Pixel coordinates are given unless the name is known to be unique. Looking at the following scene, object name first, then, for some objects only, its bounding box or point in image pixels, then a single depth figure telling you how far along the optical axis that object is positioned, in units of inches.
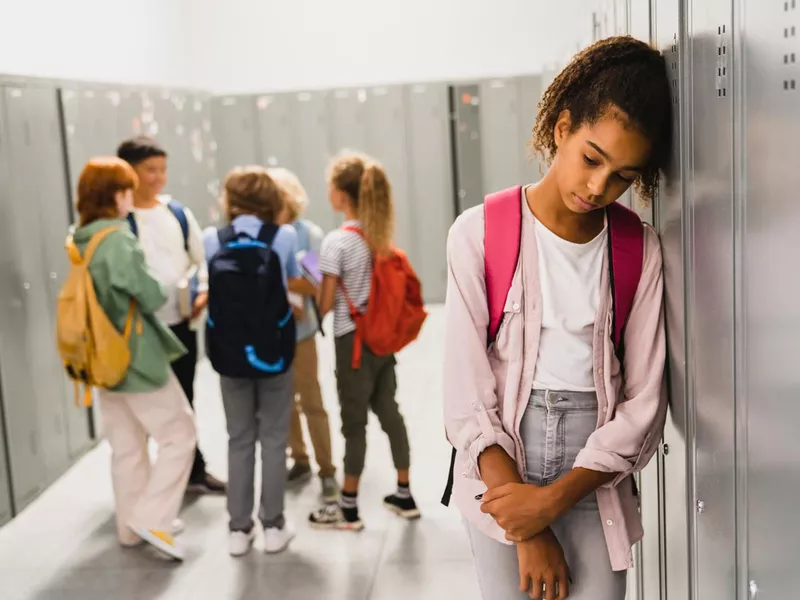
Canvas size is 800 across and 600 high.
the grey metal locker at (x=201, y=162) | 292.2
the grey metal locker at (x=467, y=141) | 316.2
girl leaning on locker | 64.1
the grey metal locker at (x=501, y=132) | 315.6
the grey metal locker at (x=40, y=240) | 176.1
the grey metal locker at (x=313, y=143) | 319.6
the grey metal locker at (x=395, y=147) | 317.7
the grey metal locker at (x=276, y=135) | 322.3
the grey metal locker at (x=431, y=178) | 317.7
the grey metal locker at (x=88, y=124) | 198.8
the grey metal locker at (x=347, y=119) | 318.3
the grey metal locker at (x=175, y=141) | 266.1
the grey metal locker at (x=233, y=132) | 322.0
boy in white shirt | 162.2
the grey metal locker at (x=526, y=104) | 313.3
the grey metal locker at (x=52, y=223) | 183.2
